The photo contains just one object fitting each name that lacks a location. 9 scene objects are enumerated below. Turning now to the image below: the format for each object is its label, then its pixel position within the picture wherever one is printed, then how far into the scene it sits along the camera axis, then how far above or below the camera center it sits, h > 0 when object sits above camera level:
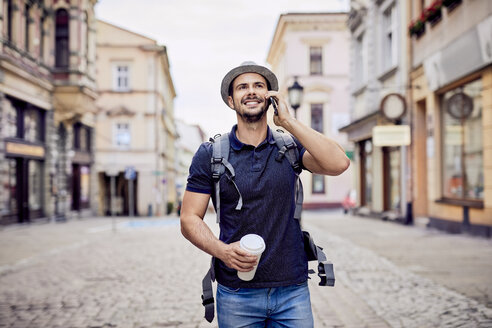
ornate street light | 13.28 +2.09
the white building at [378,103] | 16.78 +2.63
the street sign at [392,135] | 15.89 +1.22
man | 2.46 -0.19
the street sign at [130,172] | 19.67 +0.20
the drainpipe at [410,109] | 16.39 +2.06
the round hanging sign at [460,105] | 12.94 +1.75
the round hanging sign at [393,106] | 16.52 +2.16
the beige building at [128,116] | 34.72 +4.00
